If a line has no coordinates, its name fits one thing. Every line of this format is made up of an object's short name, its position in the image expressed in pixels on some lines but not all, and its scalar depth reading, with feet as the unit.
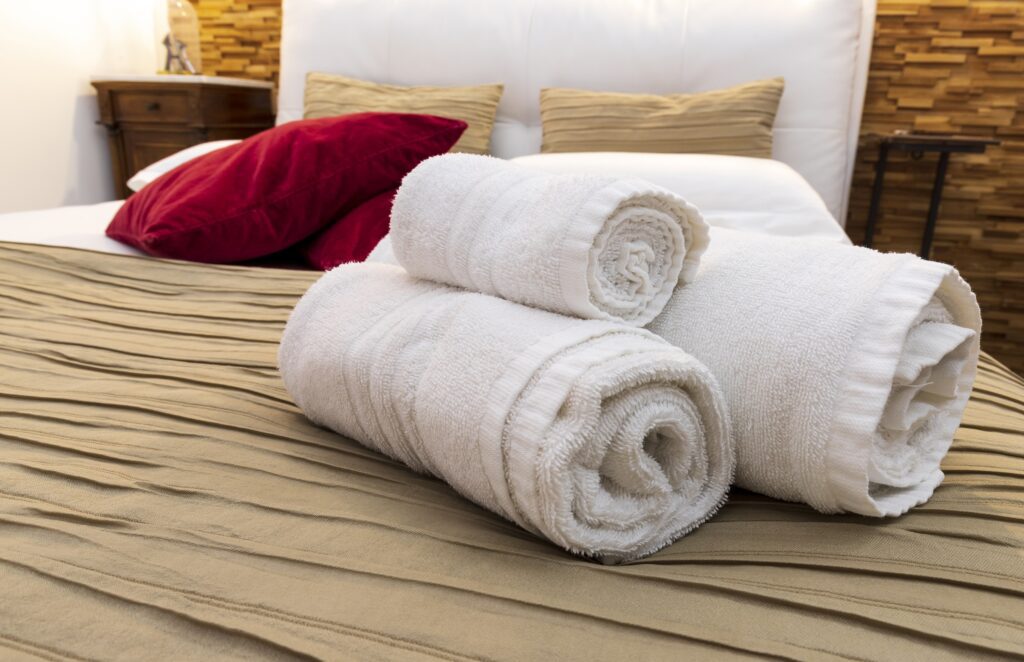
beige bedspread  1.38
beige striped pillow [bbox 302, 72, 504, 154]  6.37
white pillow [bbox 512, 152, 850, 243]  4.53
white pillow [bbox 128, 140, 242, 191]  6.13
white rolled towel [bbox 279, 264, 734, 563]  1.55
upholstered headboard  6.21
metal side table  6.03
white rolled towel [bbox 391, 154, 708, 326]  1.83
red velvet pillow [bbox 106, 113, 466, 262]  4.31
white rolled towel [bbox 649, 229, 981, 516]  1.70
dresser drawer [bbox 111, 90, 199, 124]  7.97
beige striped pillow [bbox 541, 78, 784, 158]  5.64
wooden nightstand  7.96
